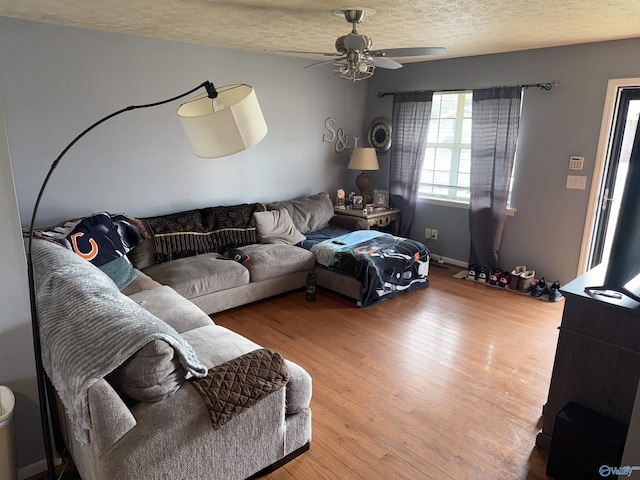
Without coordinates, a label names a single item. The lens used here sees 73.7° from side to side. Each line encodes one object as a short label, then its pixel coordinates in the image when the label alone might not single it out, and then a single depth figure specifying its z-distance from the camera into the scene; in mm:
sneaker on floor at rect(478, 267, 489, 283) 4698
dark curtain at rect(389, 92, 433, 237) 5105
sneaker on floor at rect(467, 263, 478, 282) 4744
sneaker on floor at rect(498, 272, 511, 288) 4496
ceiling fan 2629
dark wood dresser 1921
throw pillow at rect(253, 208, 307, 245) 4402
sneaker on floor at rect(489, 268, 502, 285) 4562
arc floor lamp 1547
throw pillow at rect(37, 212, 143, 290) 3102
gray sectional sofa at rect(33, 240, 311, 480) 1540
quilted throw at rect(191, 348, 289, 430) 1718
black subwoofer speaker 1849
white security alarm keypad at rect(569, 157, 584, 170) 4055
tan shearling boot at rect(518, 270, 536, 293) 4367
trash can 1693
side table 5129
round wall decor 5535
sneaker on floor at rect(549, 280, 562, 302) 4191
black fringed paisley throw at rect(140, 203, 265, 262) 3789
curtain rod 4102
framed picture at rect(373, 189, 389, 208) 5523
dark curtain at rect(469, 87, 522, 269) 4395
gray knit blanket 1551
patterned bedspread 3932
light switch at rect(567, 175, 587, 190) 4066
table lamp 5312
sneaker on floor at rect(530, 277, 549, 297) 4293
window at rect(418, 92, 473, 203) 4926
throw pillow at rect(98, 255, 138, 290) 3098
